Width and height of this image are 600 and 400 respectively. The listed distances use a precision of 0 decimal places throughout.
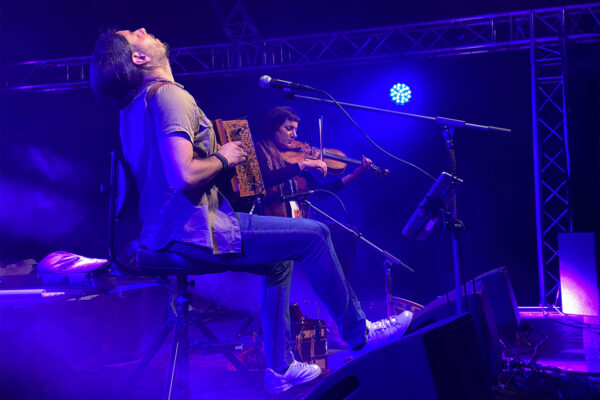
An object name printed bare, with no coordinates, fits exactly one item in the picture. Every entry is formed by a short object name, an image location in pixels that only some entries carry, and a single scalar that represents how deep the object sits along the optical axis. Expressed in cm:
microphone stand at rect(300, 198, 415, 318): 386
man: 169
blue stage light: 571
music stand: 235
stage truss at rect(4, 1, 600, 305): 481
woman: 382
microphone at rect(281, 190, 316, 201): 391
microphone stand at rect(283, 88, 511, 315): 220
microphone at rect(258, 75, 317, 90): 248
